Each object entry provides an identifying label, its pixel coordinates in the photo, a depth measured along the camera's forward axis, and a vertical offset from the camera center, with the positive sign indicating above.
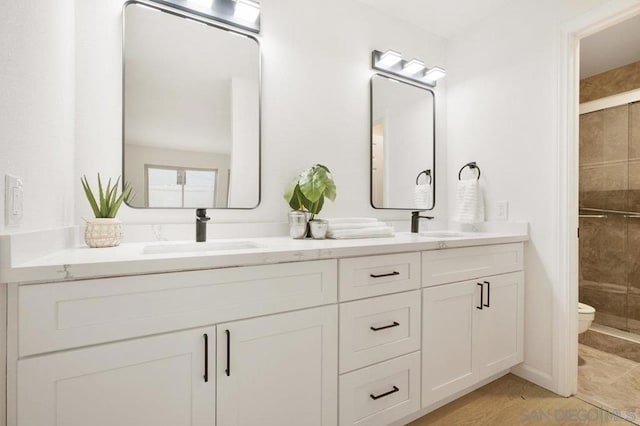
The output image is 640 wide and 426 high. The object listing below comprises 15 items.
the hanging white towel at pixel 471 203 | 2.15 +0.07
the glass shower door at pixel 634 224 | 2.72 -0.09
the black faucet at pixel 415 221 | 2.06 -0.06
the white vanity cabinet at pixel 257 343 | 0.82 -0.44
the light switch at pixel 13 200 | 0.80 +0.03
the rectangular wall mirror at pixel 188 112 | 1.46 +0.48
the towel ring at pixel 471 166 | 2.25 +0.33
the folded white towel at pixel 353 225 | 1.65 -0.07
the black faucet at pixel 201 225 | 1.44 -0.06
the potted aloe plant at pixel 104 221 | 1.21 -0.04
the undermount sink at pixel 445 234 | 2.07 -0.14
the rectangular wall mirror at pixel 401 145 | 2.14 +0.47
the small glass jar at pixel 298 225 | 1.64 -0.07
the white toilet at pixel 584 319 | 2.21 -0.73
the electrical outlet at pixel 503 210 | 2.07 +0.02
